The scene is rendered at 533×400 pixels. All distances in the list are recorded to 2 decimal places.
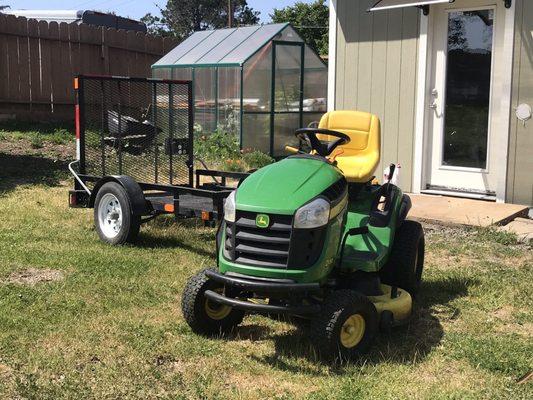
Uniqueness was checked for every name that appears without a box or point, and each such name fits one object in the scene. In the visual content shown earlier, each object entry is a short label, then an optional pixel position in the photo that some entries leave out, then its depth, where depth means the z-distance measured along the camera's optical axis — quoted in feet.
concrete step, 22.84
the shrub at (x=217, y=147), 38.47
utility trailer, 21.39
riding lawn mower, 12.08
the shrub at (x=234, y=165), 36.17
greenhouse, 40.96
